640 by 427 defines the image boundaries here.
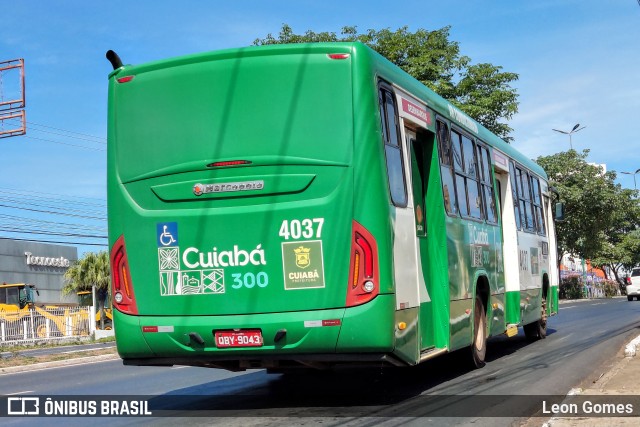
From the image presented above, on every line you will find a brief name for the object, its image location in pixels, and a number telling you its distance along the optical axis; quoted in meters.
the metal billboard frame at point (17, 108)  25.88
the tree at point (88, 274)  49.22
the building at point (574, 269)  95.22
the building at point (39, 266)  58.62
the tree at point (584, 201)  51.53
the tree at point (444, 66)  35.66
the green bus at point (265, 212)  7.51
